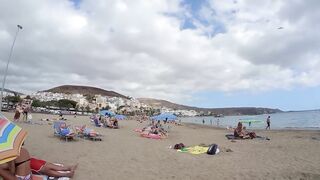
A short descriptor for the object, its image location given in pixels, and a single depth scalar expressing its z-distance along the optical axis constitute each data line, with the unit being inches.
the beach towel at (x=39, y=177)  134.6
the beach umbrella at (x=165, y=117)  658.8
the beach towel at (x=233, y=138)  457.2
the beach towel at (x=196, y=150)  284.3
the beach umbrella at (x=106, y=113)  860.2
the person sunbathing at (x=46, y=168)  142.9
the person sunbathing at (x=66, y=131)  336.2
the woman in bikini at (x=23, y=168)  116.6
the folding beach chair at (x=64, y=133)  336.1
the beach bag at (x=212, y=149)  275.4
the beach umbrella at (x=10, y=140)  96.2
